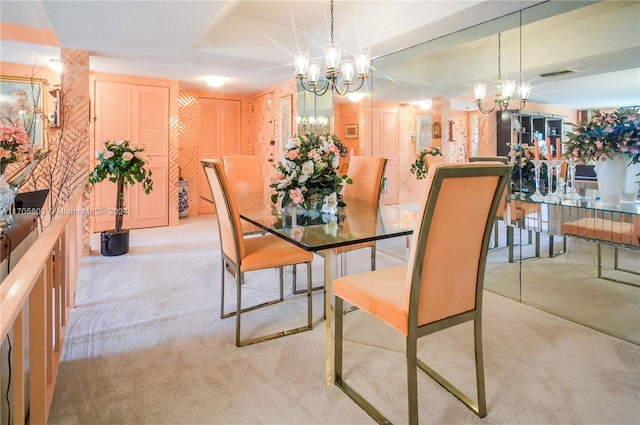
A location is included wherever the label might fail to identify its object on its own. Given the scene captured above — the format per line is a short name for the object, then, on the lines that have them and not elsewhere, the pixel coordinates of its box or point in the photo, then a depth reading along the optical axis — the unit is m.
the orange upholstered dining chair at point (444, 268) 1.33
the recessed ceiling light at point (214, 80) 5.68
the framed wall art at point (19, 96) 4.86
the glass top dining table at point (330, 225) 1.78
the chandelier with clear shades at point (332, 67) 2.93
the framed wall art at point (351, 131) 5.00
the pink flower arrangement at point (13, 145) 1.67
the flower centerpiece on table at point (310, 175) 2.39
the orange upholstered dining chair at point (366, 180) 3.01
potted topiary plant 3.92
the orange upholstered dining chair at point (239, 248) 2.13
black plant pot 4.13
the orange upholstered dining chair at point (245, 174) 3.75
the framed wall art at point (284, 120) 6.06
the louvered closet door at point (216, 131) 7.21
